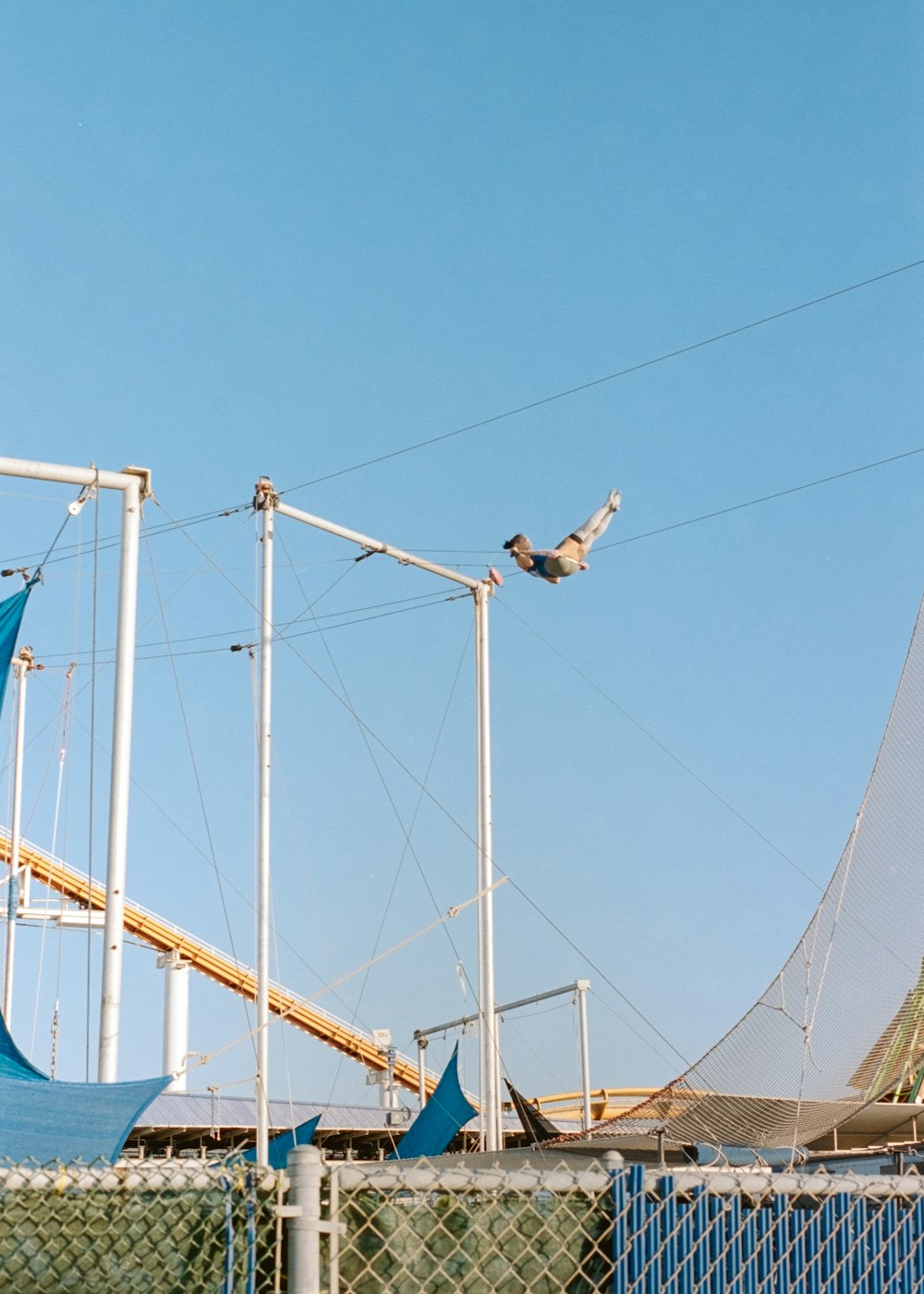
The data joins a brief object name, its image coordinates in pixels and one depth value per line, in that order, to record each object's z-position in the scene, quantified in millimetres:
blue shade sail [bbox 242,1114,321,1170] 17688
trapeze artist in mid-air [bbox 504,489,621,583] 16594
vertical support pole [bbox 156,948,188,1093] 28422
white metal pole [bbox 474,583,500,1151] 17828
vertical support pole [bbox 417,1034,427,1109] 22953
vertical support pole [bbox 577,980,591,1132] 21109
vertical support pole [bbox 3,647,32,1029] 25859
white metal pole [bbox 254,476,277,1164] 14961
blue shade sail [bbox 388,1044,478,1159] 18828
